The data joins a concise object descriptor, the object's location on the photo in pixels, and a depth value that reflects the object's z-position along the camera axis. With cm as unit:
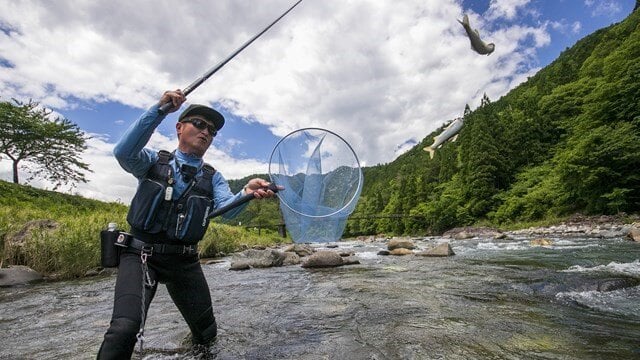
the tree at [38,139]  2977
